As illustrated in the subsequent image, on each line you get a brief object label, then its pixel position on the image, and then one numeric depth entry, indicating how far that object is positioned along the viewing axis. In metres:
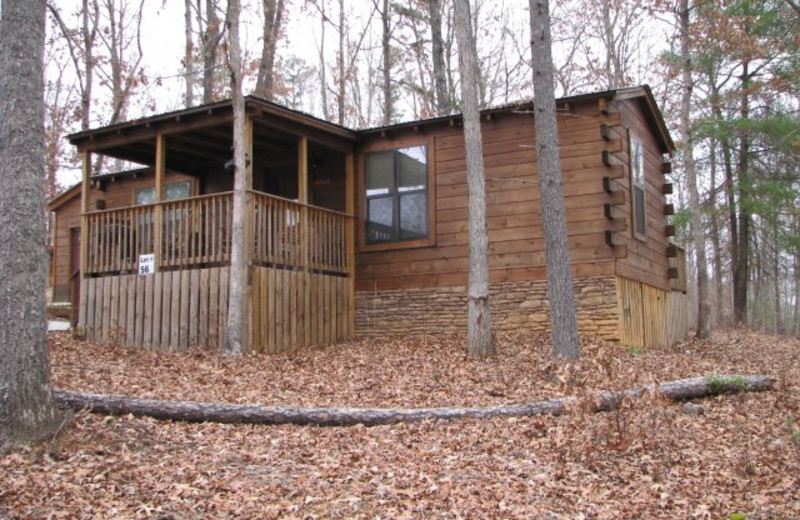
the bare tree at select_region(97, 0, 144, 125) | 21.53
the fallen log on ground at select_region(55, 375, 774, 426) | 7.12
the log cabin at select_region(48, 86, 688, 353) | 12.16
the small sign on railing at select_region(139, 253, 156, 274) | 12.52
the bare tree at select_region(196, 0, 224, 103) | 18.65
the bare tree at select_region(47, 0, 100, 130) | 21.27
